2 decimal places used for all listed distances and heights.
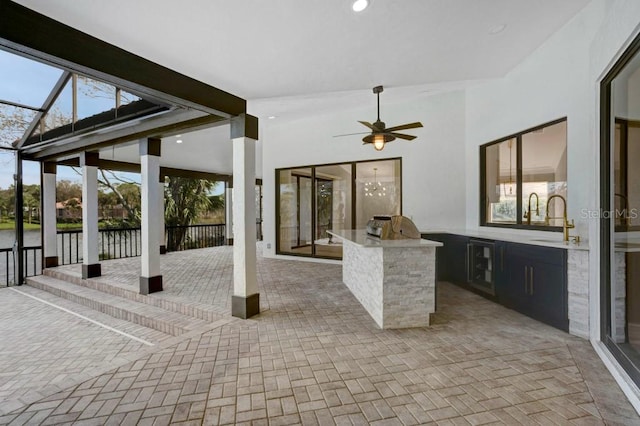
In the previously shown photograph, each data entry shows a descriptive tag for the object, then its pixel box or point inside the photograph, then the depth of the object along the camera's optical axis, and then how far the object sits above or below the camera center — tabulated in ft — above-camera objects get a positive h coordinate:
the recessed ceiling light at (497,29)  10.99 +6.61
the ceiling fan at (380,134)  14.68 +3.74
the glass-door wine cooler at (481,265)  13.92 -2.67
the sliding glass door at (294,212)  25.21 -0.09
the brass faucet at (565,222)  11.58 -0.47
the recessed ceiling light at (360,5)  8.26 +5.61
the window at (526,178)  13.33 +1.57
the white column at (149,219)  15.44 -0.37
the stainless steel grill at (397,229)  12.17 -0.75
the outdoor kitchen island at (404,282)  10.84 -2.56
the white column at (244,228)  12.02 -0.66
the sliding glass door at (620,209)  8.22 +0.01
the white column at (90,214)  19.17 -0.14
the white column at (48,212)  21.85 +0.00
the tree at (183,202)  36.70 +1.15
